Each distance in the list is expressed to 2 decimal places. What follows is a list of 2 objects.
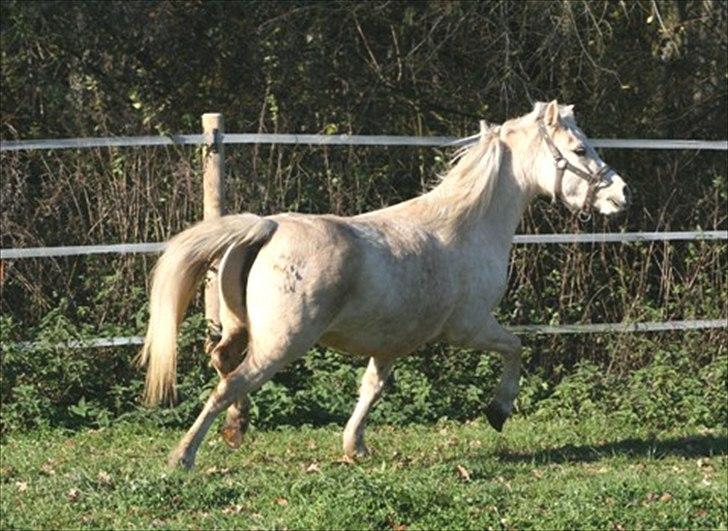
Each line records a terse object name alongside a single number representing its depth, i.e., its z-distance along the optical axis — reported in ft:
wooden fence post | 64.13
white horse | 50.52
